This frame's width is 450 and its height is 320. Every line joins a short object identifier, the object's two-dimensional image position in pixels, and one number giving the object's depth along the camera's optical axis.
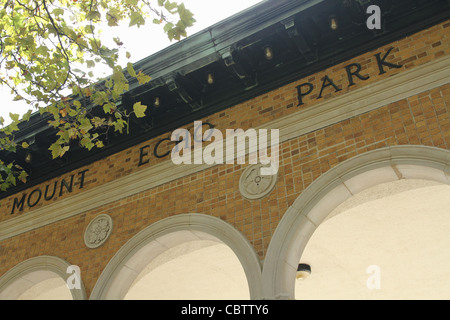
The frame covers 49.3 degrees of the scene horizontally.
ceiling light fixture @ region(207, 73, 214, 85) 6.98
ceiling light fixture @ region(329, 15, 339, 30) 6.16
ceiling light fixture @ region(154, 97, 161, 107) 7.32
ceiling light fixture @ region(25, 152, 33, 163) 8.34
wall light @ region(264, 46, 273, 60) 6.59
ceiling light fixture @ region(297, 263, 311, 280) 9.16
